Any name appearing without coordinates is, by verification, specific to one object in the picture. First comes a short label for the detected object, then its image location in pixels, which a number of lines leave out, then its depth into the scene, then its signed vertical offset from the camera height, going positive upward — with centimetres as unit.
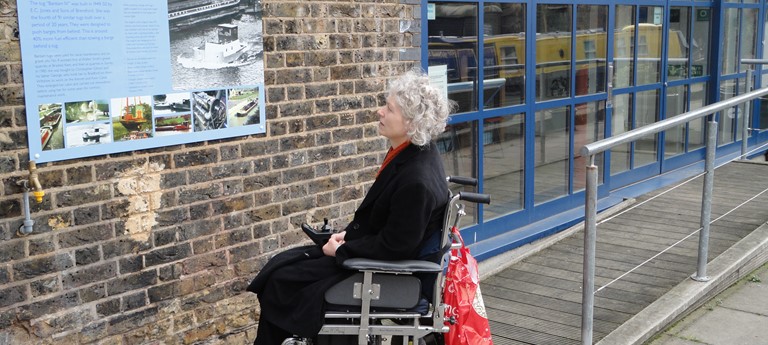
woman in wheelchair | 356 -68
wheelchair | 359 -100
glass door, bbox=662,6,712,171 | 924 -28
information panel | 370 -5
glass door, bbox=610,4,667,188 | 824 -32
